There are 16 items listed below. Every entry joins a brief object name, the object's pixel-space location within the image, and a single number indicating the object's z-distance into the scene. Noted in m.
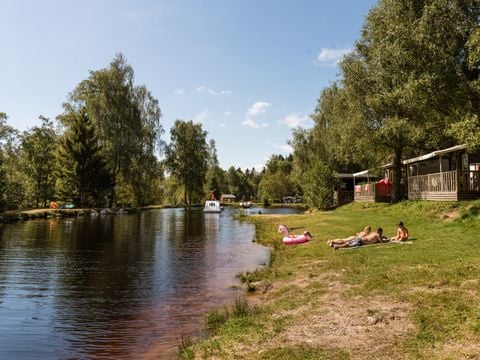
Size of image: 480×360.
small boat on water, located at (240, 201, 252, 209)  94.73
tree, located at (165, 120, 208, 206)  92.88
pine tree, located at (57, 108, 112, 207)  64.25
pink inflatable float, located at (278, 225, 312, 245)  22.38
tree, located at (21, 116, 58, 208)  70.00
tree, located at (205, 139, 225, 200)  107.42
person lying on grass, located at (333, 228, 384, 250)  18.02
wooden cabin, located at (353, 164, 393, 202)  41.00
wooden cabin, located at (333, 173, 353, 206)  52.10
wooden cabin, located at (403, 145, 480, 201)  26.42
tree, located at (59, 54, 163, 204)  64.00
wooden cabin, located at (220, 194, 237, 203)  136.16
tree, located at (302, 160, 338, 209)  46.31
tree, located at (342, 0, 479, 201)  22.36
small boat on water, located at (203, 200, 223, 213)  71.71
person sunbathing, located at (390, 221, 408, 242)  17.92
